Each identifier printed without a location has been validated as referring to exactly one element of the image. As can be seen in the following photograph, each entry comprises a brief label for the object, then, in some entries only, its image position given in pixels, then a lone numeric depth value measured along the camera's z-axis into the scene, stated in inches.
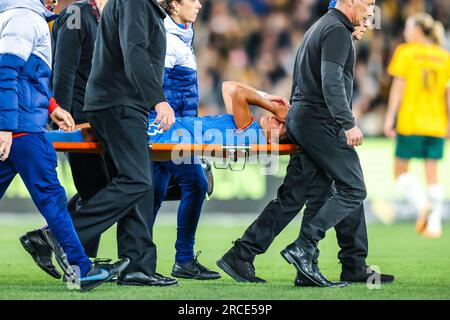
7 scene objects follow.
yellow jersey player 1027.3
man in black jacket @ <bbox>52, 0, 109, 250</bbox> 621.9
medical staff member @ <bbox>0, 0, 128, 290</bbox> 492.4
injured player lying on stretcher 592.7
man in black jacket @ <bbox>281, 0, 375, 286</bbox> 553.6
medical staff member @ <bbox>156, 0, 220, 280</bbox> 635.5
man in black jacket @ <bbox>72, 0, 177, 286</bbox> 525.0
